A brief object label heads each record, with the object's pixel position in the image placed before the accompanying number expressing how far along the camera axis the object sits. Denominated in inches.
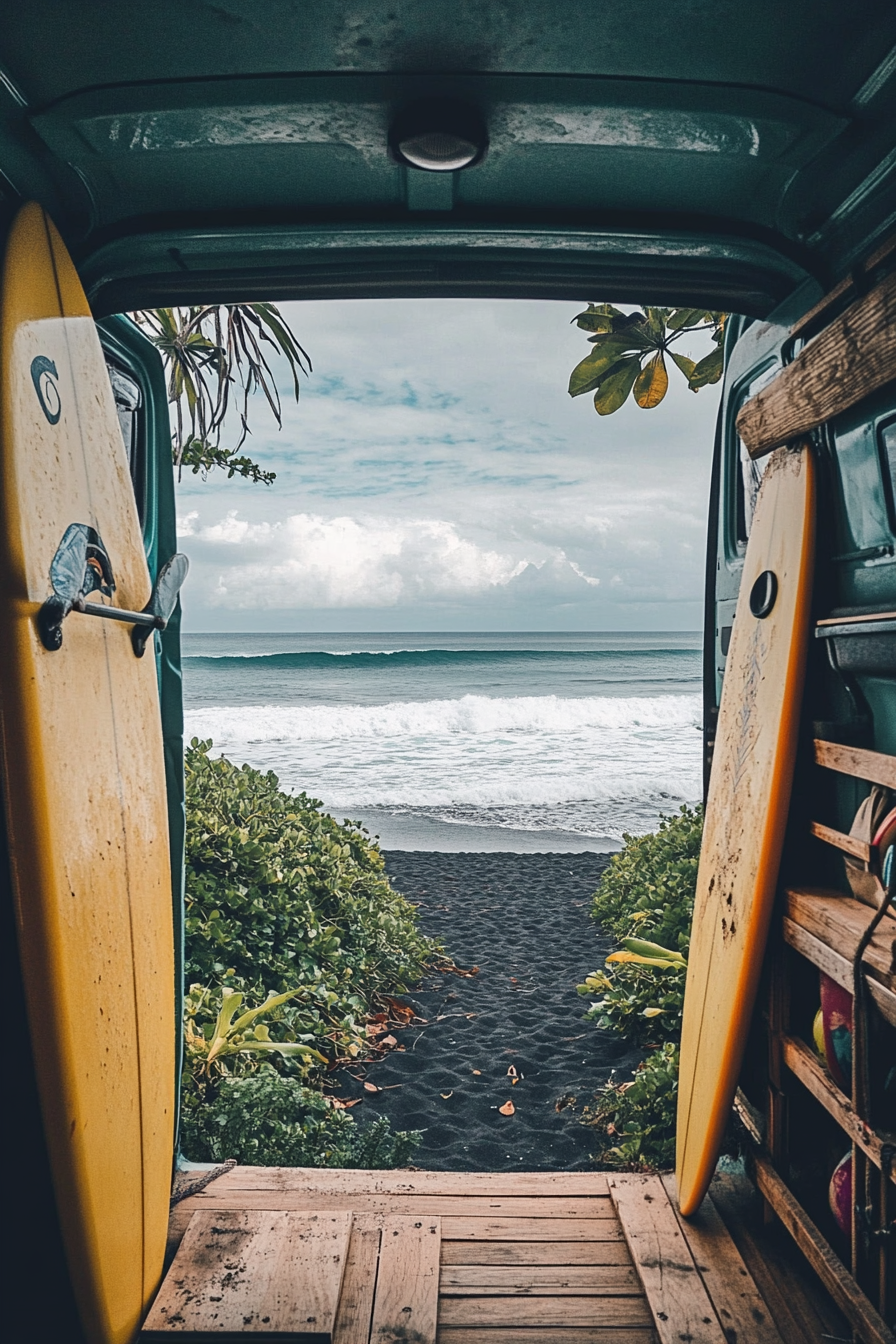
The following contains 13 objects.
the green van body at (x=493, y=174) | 54.7
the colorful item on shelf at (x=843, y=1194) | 69.1
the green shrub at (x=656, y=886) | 186.2
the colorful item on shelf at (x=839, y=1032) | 68.6
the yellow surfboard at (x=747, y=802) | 77.3
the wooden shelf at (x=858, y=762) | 64.5
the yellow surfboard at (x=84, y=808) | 56.7
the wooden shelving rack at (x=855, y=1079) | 59.9
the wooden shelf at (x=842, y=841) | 66.6
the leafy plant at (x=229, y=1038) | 132.2
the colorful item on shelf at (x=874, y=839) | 59.9
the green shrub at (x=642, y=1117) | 117.3
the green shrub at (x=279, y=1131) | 112.1
